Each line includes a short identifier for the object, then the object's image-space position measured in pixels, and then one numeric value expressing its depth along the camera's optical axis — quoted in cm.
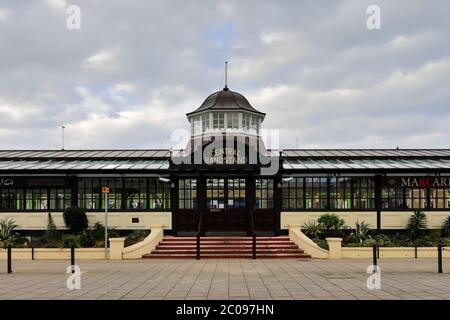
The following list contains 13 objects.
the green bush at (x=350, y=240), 2228
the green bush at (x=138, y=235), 2328
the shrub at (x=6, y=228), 2346
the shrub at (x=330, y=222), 2356
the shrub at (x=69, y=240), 2206
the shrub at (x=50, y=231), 2342
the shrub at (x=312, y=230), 2330
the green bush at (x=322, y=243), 2131
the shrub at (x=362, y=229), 2366
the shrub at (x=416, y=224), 2375
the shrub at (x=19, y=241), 2215
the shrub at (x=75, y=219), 2364
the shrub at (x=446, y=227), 2403
